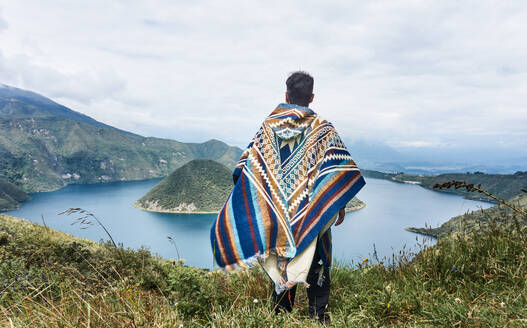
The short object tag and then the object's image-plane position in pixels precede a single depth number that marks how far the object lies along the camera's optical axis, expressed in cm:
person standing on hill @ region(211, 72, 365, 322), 214
